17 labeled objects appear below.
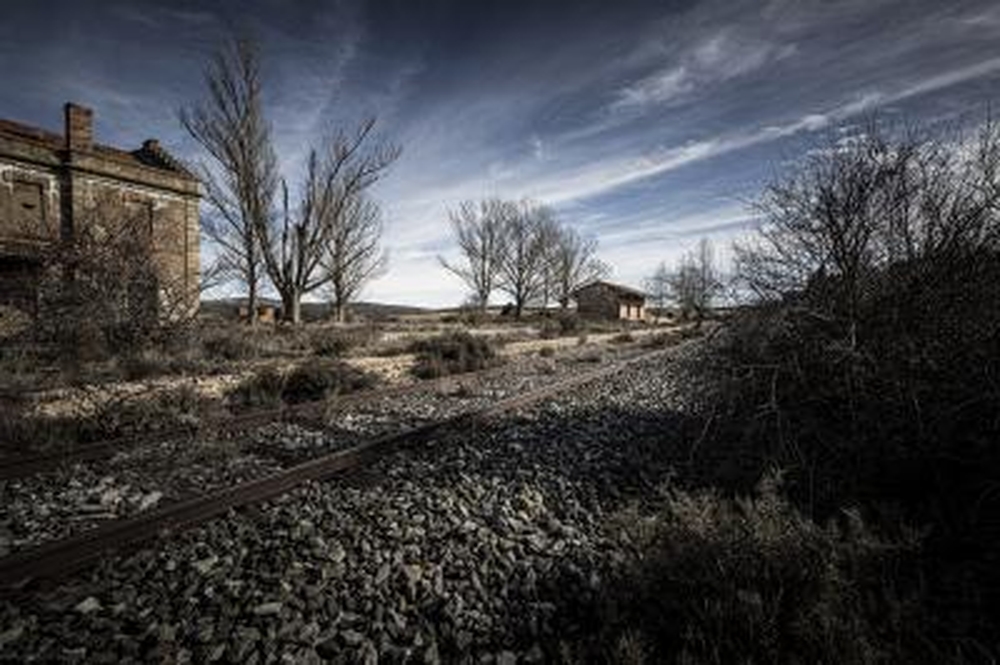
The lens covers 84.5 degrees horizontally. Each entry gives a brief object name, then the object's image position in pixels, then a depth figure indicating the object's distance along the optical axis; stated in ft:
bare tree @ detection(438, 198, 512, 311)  191.21
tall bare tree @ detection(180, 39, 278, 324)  88.07
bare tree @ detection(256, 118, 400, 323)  93.61
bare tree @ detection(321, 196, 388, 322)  103.60
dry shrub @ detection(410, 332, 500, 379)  42.31
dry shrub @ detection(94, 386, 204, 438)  22.08
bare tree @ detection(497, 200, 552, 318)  191.01
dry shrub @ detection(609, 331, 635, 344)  85.18
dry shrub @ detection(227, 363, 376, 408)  29.19
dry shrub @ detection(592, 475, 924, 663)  8.93
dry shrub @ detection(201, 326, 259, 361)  47.32
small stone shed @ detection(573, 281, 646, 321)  217.97
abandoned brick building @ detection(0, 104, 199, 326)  67.51
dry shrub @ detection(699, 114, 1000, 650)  13.85
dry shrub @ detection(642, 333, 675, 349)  72.76
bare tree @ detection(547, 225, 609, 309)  204.64
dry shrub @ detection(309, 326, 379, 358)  55.72
